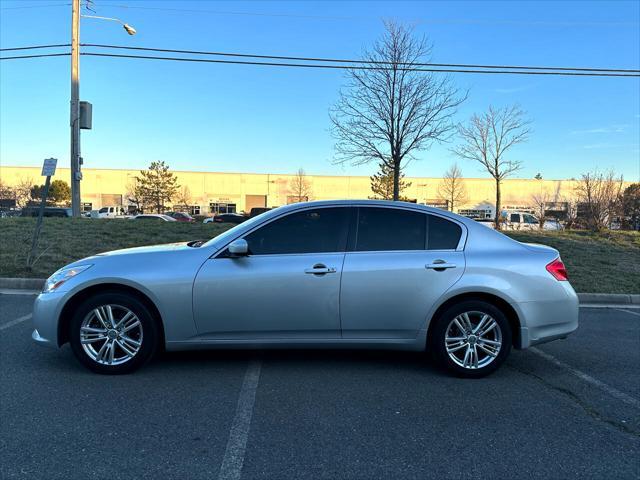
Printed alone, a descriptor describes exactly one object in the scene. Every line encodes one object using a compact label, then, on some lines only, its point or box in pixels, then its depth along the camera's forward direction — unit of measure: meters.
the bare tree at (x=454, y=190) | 55.41
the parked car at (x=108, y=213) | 42.65
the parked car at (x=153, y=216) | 33.75
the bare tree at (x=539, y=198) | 55.35
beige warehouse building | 59.03
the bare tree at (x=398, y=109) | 15.81
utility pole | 18.53
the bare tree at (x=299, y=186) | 58.19
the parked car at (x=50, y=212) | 31.59
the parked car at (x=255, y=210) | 27.87
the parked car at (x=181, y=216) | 42.41
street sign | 9.53
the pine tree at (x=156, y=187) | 54.72
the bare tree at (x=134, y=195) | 54.89
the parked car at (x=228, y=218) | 32.38
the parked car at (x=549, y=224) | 31.35
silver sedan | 4.21
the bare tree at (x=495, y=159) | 25.27
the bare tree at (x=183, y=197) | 57.84
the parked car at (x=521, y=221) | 35.81
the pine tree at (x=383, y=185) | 41.19
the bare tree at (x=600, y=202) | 19.20
